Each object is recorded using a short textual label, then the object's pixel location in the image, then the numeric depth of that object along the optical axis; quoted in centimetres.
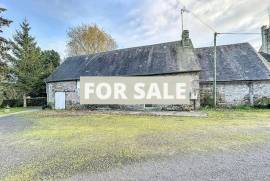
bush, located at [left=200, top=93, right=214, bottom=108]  970
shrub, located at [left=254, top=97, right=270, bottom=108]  899
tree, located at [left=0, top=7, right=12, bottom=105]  1170
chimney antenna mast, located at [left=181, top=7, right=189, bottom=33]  1062
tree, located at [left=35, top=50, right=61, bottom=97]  1452
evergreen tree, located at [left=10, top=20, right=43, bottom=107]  1362
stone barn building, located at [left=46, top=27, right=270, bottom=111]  932
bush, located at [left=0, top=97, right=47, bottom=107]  1452
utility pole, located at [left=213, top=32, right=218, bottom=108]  923
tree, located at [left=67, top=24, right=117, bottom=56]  1896
